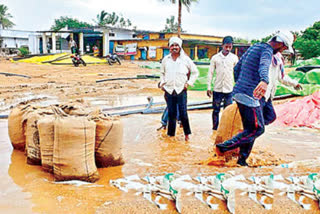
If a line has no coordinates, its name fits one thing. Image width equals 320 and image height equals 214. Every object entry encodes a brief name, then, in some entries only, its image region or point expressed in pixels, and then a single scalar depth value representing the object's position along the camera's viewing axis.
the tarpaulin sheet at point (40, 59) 23.86
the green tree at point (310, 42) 23.48
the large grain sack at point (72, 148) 2.56
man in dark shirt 2.99
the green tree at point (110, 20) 49.22
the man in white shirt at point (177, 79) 4.36
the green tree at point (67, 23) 50.77
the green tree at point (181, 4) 24.72
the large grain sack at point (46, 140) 2.74
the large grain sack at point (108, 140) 2.89
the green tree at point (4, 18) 49.66
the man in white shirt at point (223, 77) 4.86
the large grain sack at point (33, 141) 3.05
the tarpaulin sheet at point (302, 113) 5.55
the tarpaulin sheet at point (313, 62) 11.85
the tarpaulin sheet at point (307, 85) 7.72
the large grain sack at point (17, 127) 3.55
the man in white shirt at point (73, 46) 24.01
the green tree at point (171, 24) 59.99
